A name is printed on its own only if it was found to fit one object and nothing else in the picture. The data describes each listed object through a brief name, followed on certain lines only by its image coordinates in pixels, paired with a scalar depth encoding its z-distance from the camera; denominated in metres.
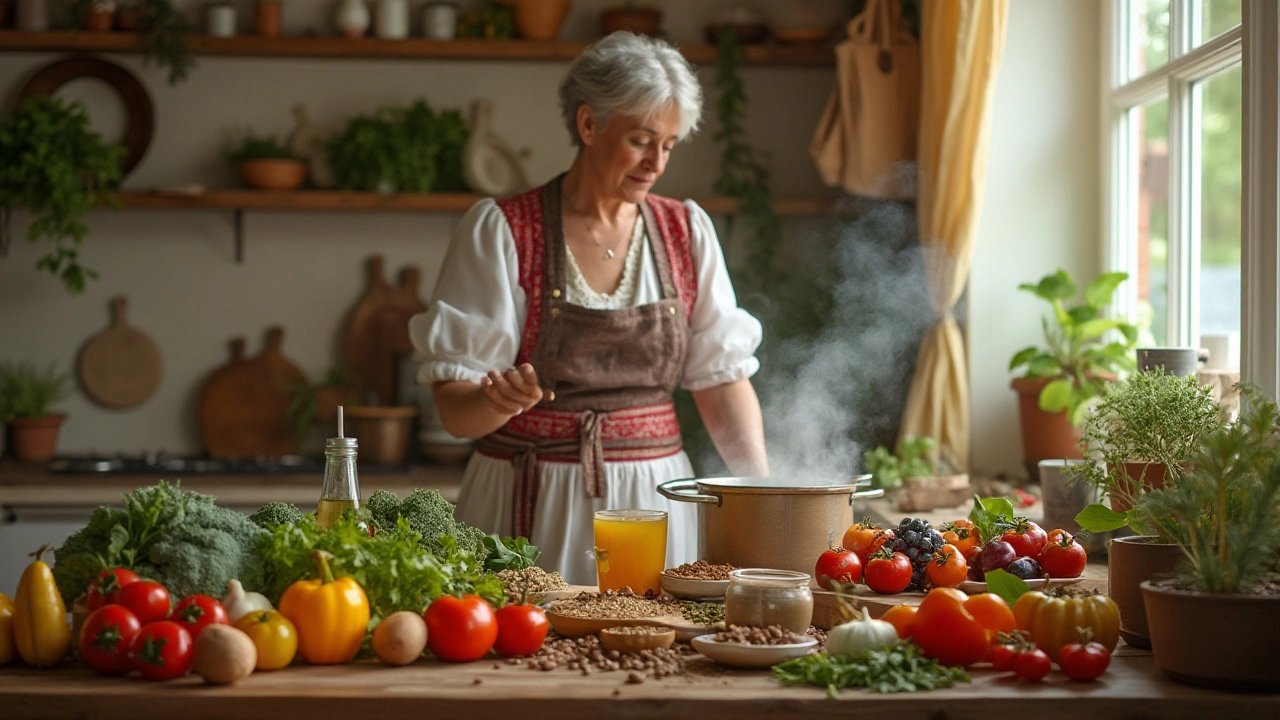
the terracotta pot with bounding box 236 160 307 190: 4.07
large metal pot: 1.65
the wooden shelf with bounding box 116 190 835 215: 4.05
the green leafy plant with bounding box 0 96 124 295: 3.85
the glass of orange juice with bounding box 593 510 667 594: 1.70
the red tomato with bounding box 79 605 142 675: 1.29
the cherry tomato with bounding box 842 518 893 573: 1.64
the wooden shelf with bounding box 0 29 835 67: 4.10
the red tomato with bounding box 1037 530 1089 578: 1.59
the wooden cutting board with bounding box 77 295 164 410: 4.28
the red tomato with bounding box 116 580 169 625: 1.33
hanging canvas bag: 3.77
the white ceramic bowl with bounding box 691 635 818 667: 1.34
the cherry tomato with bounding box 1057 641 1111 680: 1.29
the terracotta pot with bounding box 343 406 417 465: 4.05
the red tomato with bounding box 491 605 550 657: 1.40
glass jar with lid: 1.41
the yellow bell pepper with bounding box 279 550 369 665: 1.34
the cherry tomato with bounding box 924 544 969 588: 1.56
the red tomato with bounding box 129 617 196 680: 1.27
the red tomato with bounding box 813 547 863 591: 1.59
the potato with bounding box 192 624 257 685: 1.27
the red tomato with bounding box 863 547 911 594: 1.56
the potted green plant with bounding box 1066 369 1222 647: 1.45
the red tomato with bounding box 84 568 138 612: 1.36
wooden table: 1.24
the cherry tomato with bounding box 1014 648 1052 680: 1.29
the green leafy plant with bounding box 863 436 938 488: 3.24
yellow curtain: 3.27
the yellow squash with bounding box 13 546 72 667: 1.34
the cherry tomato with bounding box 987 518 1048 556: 1.63
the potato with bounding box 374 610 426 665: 1.35
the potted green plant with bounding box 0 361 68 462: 4.07
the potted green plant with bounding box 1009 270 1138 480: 3.04
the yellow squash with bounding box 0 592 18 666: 1.35
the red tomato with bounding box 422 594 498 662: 1.37
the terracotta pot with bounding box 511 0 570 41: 4.10
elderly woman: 2.34
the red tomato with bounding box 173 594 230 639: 1.31
